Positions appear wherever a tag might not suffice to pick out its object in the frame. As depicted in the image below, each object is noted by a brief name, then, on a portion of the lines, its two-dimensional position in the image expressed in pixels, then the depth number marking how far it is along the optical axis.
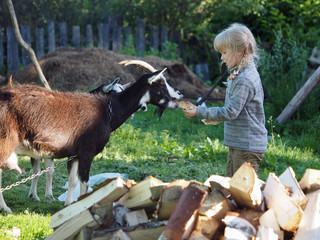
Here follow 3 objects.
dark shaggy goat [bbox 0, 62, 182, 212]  4.49
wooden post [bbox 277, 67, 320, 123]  8.41
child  4.03
